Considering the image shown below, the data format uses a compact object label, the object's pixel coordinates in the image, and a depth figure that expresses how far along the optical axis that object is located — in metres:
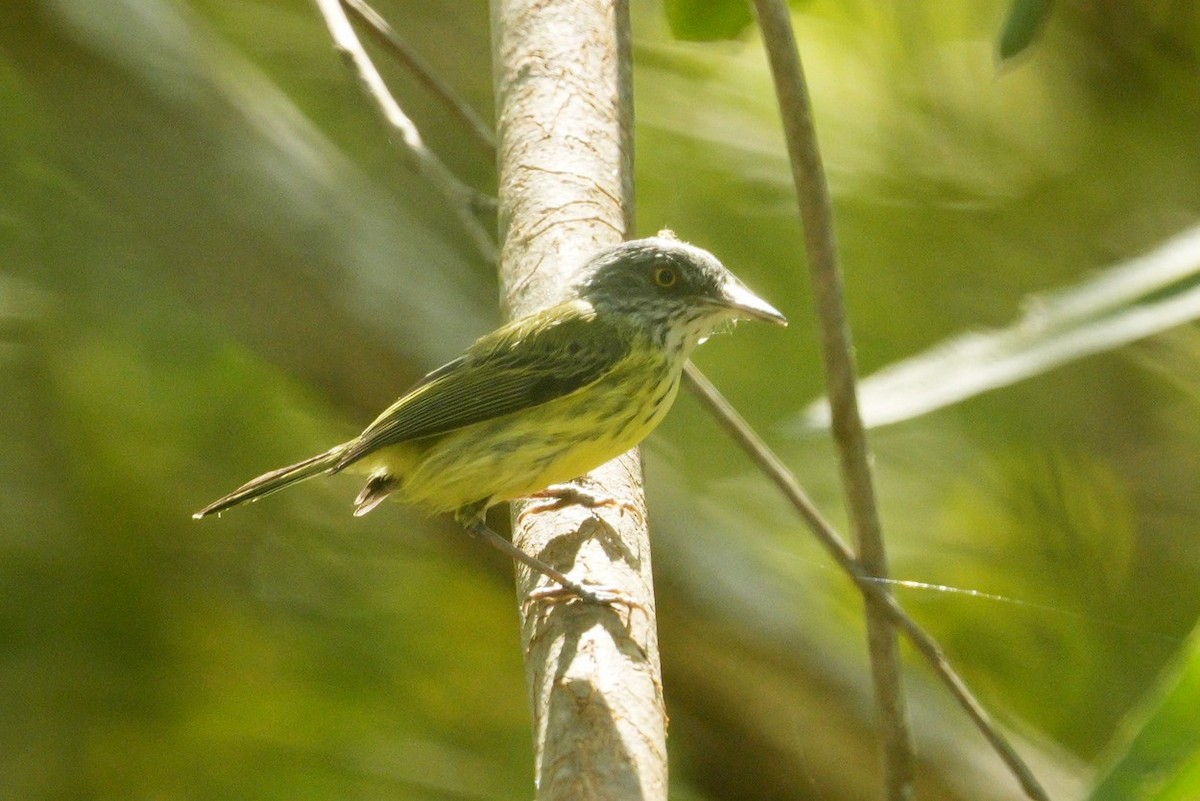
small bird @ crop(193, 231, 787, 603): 6.21
